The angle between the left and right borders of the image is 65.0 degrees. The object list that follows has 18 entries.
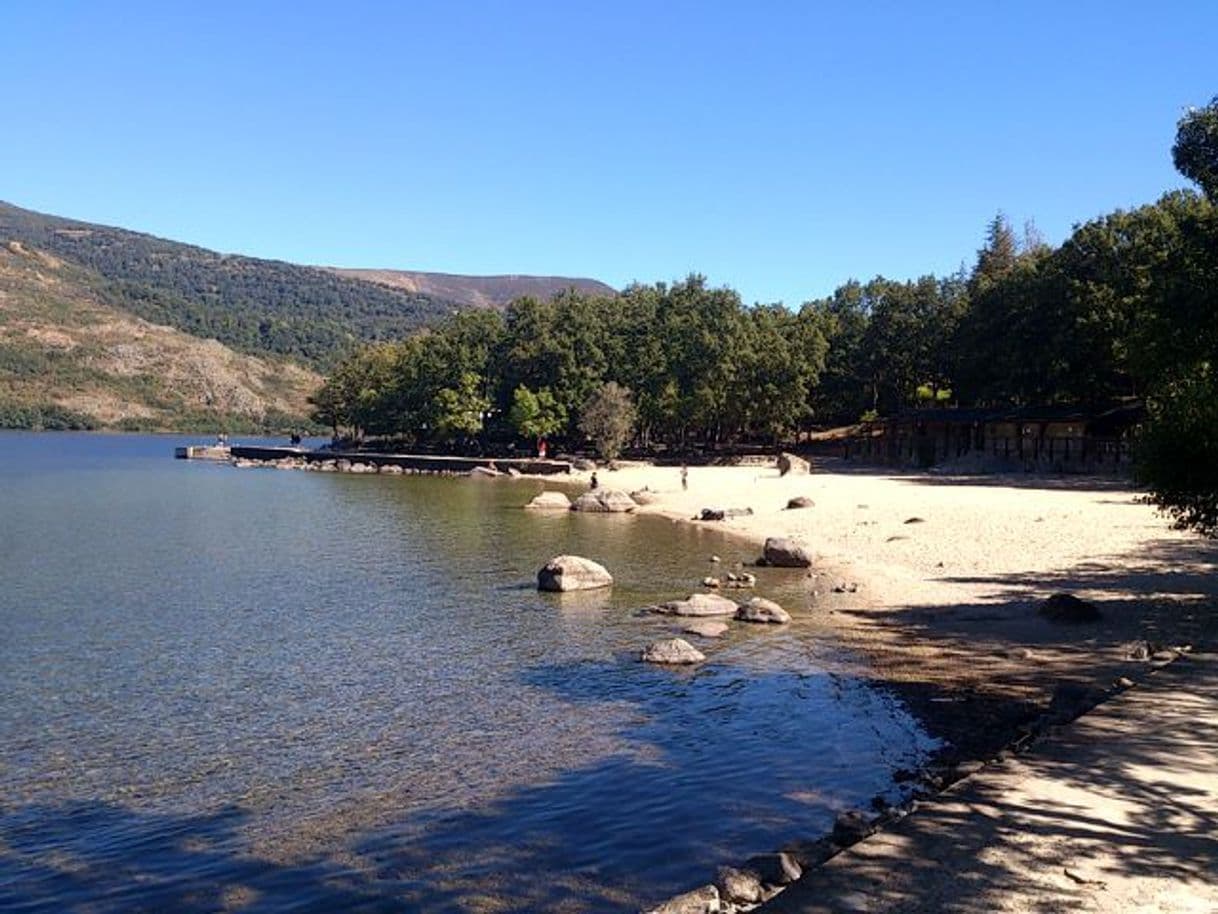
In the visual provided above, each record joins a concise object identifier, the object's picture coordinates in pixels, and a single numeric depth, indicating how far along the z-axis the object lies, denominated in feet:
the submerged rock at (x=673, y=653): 64.49
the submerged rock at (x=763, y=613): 77.71
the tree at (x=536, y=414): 316.40
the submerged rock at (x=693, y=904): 27.55
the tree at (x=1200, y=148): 97.45
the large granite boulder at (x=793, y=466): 230.68
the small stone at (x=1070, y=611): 70.18
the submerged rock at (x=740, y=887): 28.71
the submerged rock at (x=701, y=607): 80.23
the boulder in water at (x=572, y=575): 92.68
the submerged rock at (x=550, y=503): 184.03
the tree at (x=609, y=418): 292.61
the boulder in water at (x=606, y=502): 177.27
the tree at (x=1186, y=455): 67.92
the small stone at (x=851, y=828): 34.04
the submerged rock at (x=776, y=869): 30.48
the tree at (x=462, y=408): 338.13
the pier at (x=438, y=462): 303.48
